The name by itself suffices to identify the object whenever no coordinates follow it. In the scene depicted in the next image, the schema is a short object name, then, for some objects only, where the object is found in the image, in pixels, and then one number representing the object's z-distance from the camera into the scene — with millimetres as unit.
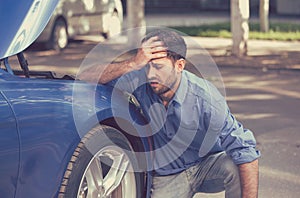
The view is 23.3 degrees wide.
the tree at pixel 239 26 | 12549
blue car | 3430
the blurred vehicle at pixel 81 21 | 14383
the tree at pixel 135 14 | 12836
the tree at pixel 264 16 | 15635
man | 3971
